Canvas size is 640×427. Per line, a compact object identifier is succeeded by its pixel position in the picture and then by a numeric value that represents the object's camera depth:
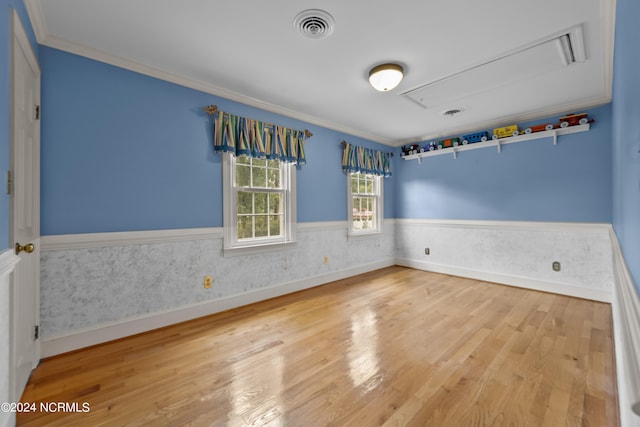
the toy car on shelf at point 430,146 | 4.94
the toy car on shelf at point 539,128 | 3.76
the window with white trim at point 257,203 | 3.21
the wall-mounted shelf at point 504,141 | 3.62
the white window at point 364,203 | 4.71
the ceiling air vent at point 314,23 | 1.96
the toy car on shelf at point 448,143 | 4.66
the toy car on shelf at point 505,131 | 4.02
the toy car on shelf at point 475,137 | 4.35
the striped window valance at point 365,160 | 4.51
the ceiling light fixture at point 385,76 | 2.59
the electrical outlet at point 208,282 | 3.00
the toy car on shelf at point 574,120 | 3.51
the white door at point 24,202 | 1.59
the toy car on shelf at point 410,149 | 5.21
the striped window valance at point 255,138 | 3.07
